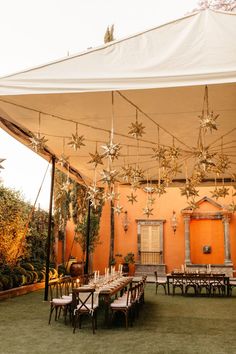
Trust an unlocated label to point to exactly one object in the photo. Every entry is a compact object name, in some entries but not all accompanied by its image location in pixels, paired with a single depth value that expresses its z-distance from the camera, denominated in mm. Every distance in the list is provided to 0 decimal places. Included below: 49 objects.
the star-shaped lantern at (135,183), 7052
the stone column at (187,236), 15826
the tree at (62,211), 14945
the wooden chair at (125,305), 5785
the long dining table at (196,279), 9858
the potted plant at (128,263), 15859
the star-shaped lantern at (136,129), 4832
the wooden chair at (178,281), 9961
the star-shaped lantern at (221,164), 6508
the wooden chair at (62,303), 6133
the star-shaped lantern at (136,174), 7004
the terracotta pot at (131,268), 16266
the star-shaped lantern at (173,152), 6039
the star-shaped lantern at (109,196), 6586
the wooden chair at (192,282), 9922
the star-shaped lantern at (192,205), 8331
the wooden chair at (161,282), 10362
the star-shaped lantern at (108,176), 5027
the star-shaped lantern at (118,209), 7534
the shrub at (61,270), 13883
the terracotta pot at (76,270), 14305
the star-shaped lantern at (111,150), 4359
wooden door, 16266
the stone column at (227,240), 15430
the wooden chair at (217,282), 9820
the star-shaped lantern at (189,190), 7531
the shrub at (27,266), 11659
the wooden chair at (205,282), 9809
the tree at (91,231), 15531
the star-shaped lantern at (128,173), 6796
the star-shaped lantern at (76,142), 5047
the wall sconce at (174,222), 16297
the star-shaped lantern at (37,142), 4953
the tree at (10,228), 10125
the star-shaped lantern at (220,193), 7828
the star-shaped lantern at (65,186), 6688
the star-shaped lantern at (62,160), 5915
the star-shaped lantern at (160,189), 7801
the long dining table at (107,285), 5964
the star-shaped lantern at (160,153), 6207
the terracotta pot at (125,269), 15836
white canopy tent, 3240
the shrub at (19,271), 10516
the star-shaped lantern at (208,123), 4016
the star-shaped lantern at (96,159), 5676
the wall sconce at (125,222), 16672
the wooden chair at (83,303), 5586
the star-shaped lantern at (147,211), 8156
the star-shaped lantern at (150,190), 7695
